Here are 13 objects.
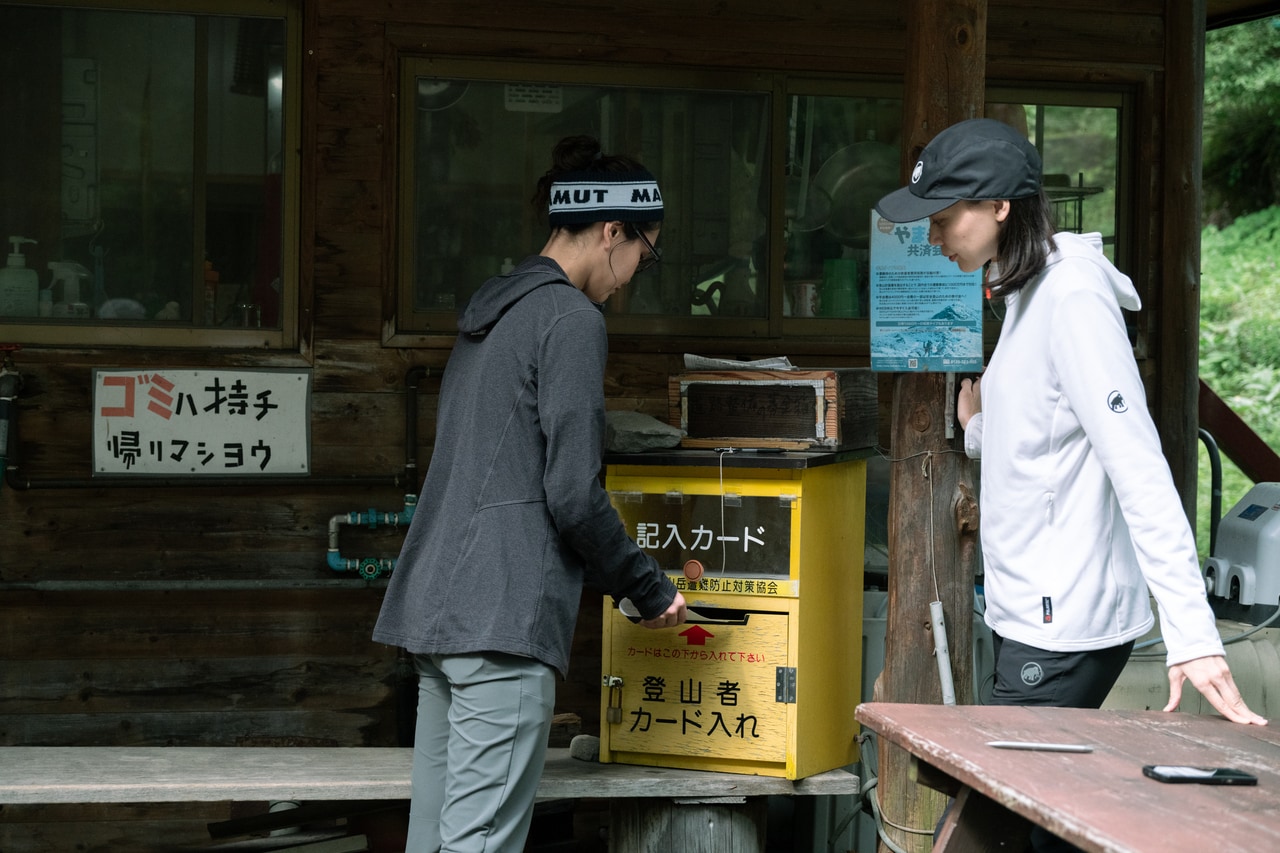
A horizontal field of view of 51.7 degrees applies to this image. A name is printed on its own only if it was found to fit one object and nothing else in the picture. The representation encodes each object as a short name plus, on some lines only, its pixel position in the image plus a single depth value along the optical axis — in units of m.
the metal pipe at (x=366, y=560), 4.93
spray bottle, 4.91
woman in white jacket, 2.34
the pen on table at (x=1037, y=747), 2.08
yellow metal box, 3.56
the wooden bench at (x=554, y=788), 3.58
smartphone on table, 1.92
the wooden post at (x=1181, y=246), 5.40
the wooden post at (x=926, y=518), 3.67
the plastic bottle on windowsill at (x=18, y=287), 4.86
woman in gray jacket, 2.89
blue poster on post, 3.62
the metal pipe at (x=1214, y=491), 4.98
